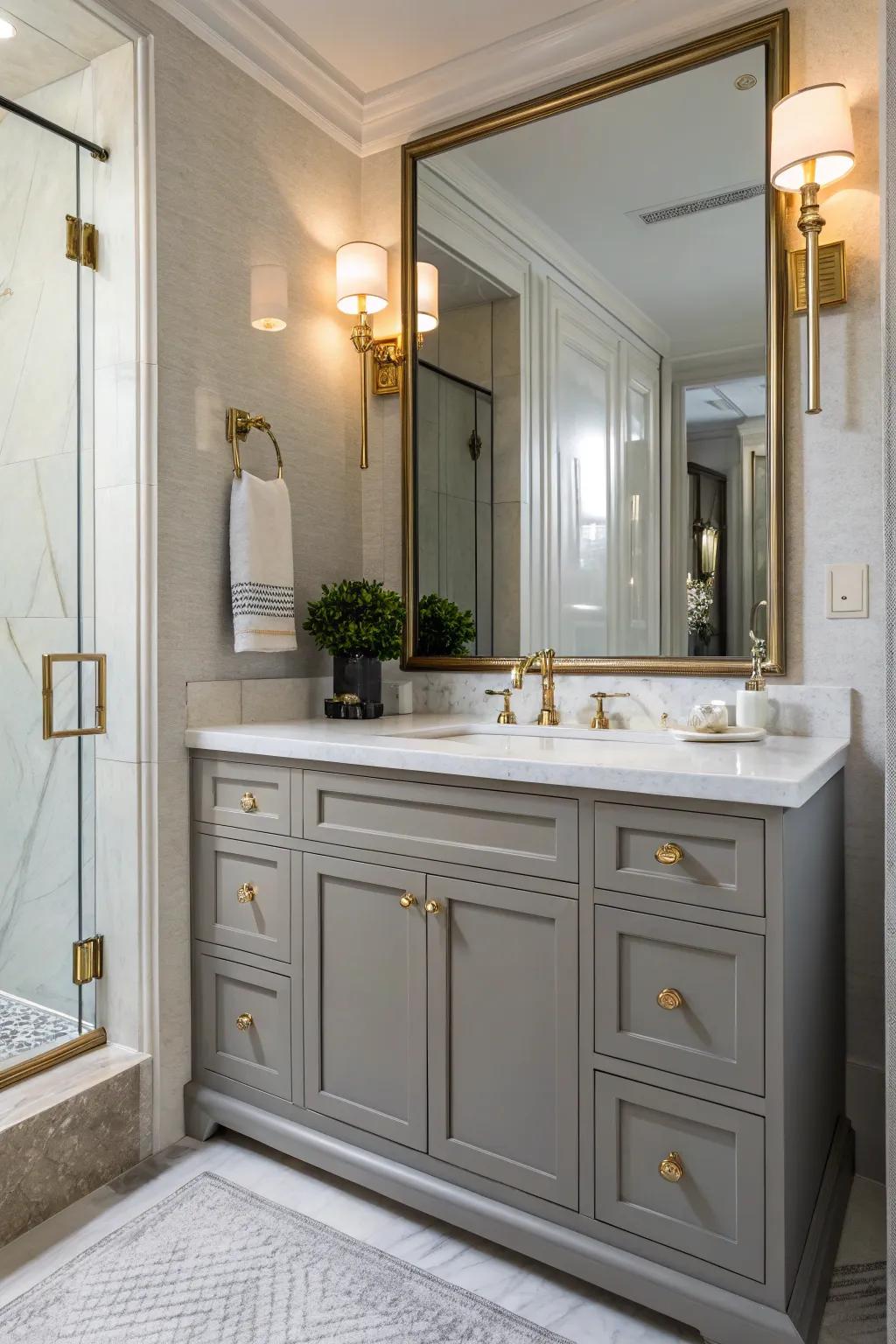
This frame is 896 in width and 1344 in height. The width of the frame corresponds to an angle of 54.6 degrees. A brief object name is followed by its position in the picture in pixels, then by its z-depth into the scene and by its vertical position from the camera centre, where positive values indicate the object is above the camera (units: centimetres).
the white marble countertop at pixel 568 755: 126 -17
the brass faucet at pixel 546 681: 208 -5
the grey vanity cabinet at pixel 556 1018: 126 -61
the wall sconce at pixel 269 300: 209 +88
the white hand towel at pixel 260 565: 199 +23
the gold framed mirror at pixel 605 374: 187 +68
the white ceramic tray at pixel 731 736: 168 -15
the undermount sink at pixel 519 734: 191 -17
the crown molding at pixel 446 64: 193 +146
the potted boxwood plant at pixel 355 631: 215 +8
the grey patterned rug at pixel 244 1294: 136 -104
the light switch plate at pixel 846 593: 175 +13
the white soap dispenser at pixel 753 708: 177 -10
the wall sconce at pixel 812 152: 165 +97
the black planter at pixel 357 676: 216 -4
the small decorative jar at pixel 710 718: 170 -12
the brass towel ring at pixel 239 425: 204 +56
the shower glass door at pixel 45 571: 189 +21
